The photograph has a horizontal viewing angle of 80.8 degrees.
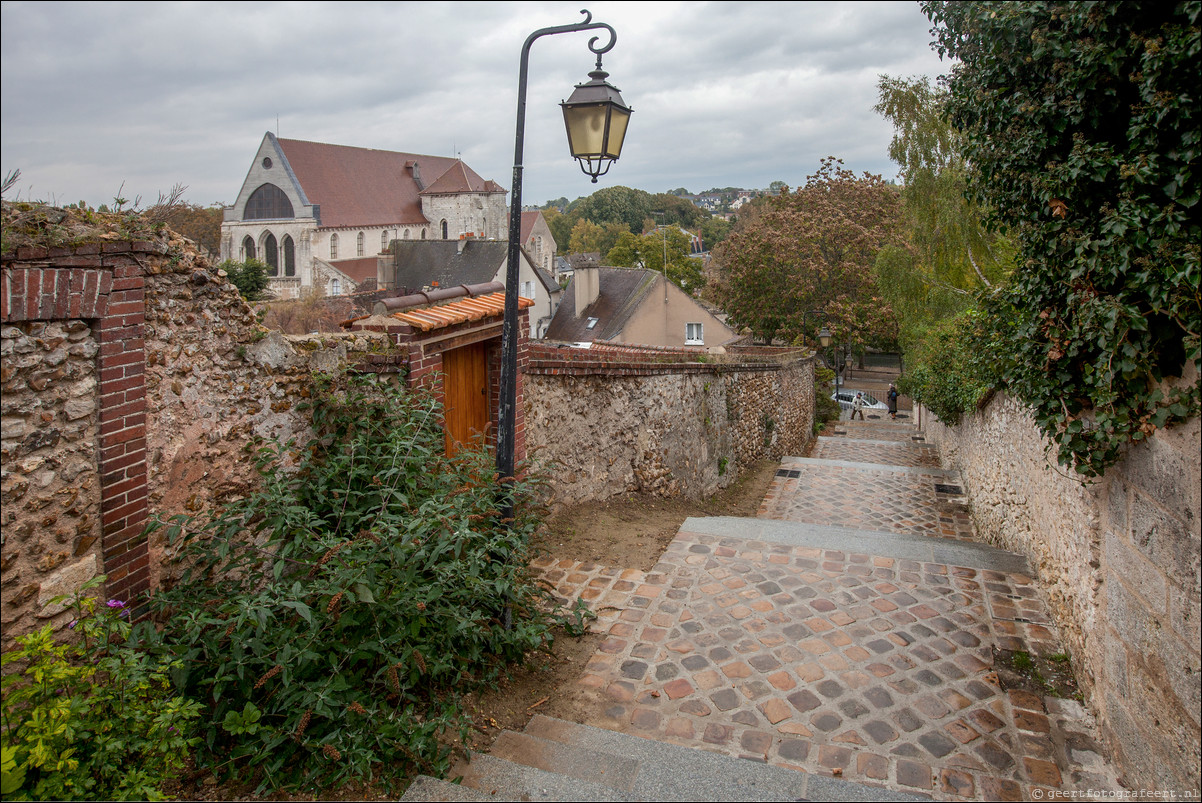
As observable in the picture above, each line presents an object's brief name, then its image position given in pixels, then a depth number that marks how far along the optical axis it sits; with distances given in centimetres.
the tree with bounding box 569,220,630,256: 7844
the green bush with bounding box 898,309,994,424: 805
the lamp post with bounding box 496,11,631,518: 436
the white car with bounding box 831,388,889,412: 3058
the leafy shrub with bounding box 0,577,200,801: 245
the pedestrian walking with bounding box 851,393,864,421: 2895
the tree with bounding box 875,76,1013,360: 1659
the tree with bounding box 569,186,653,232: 8844
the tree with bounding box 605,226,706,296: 4959
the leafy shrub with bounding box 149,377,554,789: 296
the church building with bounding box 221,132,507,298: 4847
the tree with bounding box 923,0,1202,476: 287
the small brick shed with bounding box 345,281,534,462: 508
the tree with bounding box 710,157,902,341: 2928
